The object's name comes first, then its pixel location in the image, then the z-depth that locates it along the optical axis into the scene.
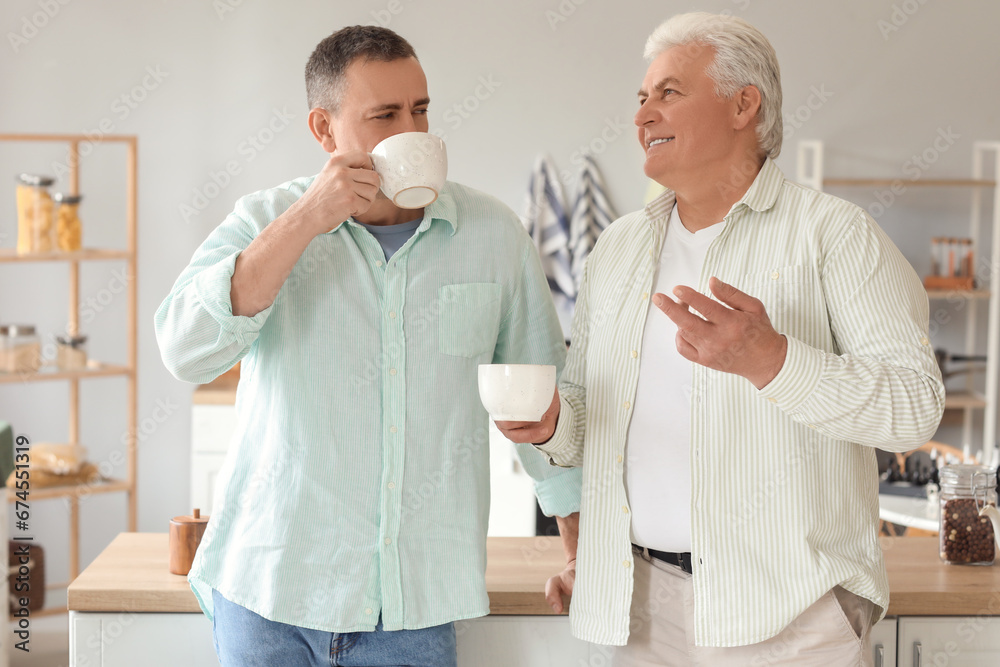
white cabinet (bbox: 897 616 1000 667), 1.42
